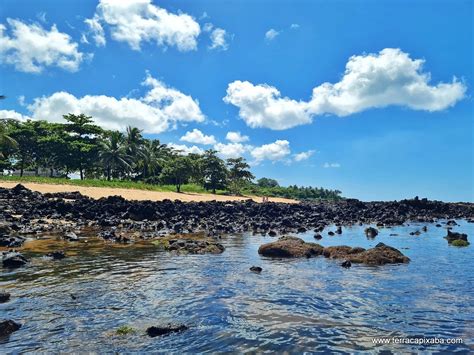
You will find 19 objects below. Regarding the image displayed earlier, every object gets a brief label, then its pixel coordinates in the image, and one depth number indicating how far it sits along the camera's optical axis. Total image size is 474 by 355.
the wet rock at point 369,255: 14.84
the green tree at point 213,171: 80.31
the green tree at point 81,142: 76.50
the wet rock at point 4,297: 8.82
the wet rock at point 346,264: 14.01
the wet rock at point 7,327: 6.91
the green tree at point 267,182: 136.75
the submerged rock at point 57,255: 13.97
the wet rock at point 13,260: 12.47
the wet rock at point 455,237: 22.65
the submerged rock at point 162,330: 7.05
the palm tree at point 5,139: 45.65
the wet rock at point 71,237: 19.03
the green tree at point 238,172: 88.69
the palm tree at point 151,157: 82.06
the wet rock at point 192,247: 16.86
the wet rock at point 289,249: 16.33
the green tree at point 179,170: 69.13
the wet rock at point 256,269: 13.10
